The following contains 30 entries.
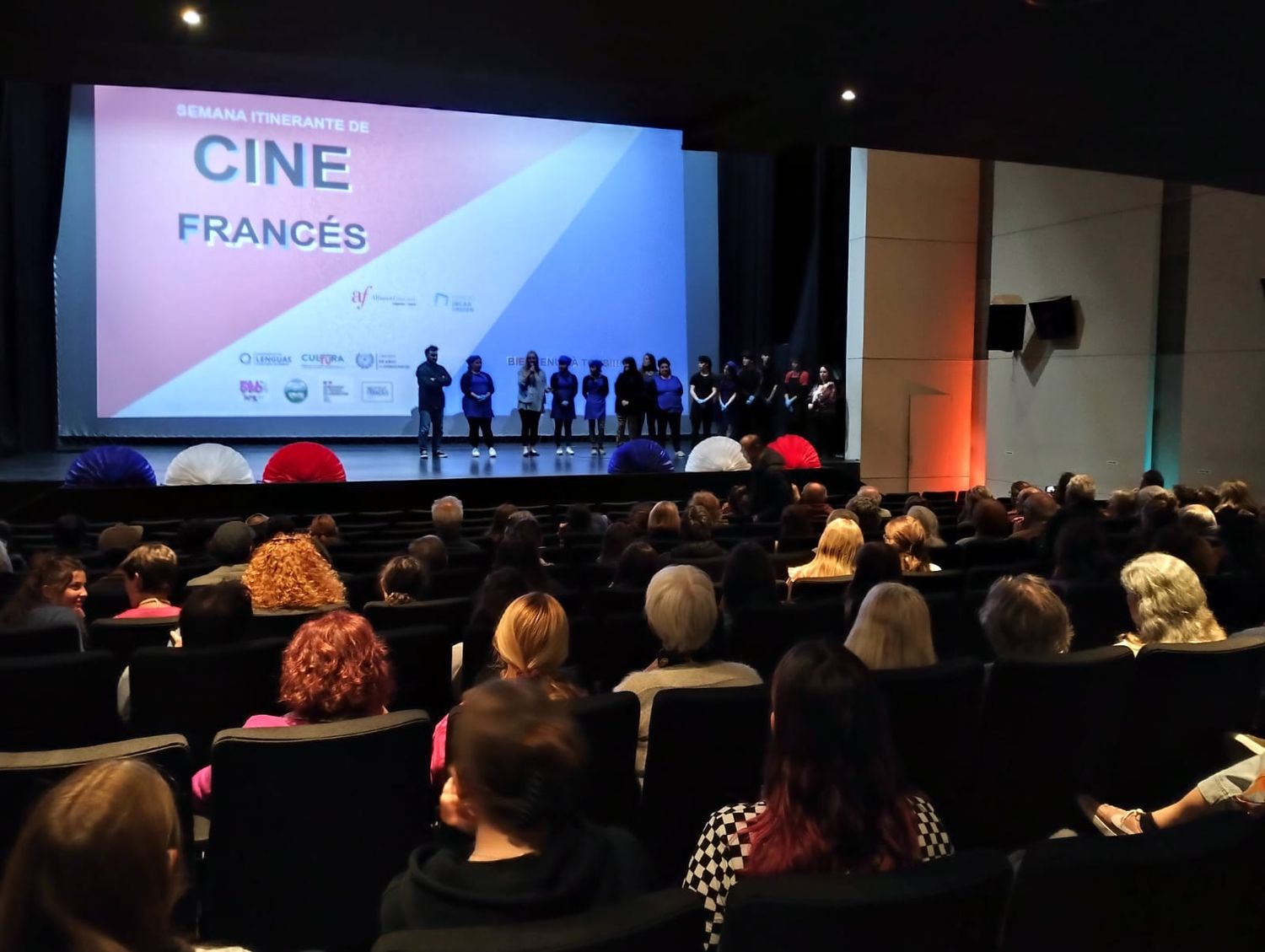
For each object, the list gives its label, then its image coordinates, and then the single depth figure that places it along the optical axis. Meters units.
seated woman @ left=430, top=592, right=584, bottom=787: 2.29
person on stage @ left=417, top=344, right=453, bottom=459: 10.27
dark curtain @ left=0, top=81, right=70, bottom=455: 11.05
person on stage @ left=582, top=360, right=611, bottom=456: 11.41
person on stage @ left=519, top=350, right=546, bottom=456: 11.00
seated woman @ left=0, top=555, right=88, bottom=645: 3.12
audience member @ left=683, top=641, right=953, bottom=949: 1.41
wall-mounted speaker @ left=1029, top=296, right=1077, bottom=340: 10.73
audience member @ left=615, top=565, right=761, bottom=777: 2.47
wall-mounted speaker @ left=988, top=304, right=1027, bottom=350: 11.27
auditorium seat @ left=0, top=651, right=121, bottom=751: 2.31
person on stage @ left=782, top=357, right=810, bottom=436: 12.04
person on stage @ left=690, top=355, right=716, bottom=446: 12.06
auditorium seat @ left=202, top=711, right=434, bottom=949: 1.85
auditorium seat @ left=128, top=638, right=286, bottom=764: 2.48
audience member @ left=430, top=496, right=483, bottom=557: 5.18
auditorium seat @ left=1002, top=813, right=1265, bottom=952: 1.26
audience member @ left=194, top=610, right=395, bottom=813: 2.12
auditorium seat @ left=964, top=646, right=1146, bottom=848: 2.33
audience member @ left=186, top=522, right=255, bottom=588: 4.26
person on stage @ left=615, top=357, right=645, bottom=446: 11.48
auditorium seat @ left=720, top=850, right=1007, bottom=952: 1.14
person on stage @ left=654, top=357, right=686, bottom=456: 11.65
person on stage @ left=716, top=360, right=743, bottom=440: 11.90
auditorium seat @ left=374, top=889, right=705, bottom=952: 1.03
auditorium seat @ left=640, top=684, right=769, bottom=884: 2.13
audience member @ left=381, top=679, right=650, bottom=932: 1.18
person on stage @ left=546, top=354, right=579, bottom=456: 11.23
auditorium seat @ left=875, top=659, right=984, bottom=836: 2.23
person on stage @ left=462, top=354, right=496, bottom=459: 10.70
